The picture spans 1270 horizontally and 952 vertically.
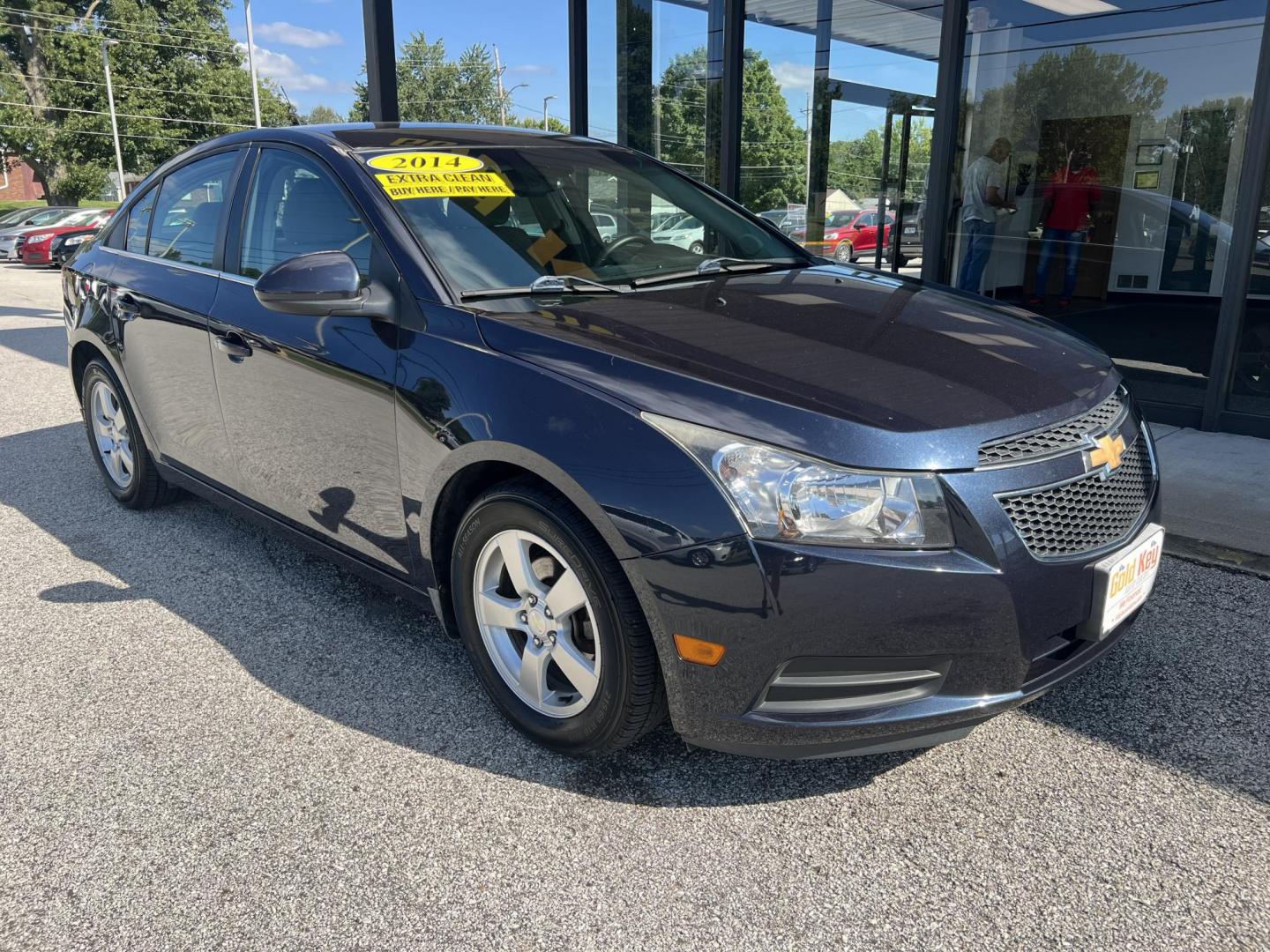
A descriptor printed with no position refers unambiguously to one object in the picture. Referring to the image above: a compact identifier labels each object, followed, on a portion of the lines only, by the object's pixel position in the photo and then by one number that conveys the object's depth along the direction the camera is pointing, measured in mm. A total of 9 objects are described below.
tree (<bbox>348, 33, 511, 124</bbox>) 65125
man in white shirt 7613
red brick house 68562
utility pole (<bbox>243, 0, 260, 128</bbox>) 35841
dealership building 6379
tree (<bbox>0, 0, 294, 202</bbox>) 39625
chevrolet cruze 2113
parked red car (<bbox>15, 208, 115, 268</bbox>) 22750
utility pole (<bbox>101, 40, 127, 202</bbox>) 36938
